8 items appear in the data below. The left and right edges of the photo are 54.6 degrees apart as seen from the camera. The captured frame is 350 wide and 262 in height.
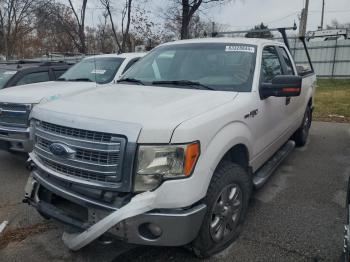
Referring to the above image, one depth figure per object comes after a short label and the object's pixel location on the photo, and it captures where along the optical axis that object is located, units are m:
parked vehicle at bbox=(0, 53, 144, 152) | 4.96
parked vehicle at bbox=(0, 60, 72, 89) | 6.70
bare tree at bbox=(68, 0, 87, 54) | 19.91
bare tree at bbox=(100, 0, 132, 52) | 19.22
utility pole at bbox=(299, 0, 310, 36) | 20.25
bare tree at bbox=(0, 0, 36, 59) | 24.98
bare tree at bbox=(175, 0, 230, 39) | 16.18
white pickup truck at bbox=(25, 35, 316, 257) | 2.34
